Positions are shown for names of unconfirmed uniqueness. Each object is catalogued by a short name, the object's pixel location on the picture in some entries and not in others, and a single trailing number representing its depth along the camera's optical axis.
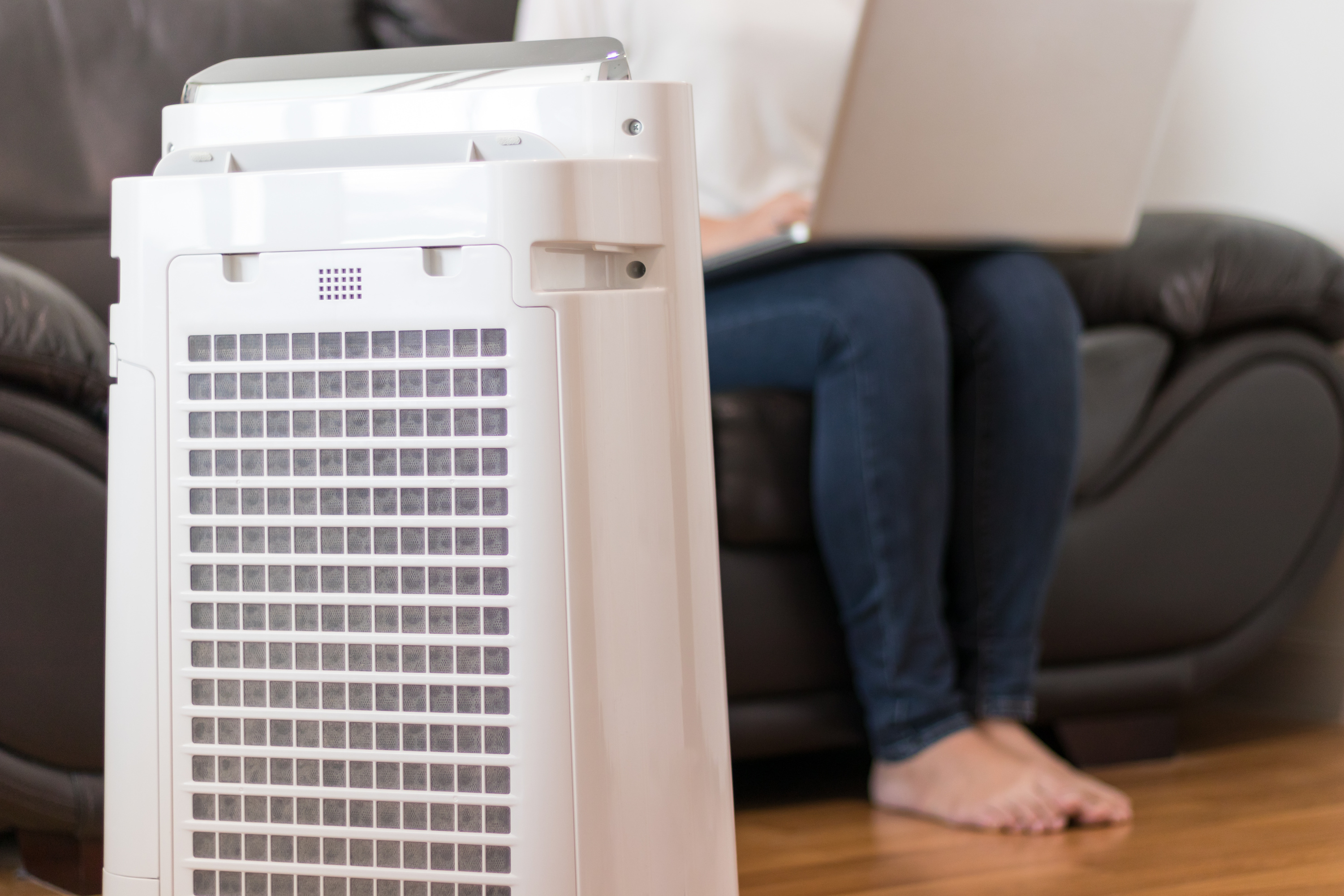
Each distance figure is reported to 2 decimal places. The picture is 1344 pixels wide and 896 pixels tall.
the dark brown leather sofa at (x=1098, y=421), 2.80
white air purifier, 2.17
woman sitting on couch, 2.72
